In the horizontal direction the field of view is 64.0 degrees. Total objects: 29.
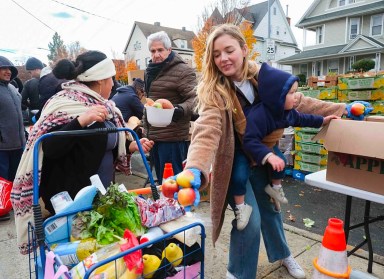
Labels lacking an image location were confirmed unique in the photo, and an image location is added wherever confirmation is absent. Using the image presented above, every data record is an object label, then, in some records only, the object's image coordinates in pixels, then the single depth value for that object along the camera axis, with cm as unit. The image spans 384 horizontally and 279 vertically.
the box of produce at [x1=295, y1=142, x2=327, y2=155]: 542
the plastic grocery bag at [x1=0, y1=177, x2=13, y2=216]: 400
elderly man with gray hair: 341
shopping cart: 122
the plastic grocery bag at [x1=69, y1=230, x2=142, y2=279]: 117
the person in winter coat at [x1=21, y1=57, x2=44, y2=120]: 607
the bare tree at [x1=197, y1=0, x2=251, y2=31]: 2219
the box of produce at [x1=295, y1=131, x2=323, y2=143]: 556
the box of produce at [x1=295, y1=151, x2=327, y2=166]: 545
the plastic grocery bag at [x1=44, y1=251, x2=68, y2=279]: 124
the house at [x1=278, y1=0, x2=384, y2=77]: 2175
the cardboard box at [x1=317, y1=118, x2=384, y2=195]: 179
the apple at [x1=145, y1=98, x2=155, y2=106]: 281
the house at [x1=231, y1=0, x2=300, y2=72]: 3769
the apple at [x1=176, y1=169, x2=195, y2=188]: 140
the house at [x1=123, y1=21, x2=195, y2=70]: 4141
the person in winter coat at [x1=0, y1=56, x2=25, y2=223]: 416
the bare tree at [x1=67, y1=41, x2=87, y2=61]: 4048
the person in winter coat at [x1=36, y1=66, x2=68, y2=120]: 468
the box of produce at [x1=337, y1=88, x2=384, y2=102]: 539
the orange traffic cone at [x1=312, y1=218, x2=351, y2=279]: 128
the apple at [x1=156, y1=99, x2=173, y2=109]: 277
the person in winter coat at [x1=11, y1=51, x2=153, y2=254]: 190
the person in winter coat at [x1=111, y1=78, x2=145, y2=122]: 437
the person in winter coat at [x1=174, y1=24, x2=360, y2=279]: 191
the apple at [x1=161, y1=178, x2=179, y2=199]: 137
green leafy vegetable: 147
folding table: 188
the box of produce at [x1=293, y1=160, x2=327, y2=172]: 545
